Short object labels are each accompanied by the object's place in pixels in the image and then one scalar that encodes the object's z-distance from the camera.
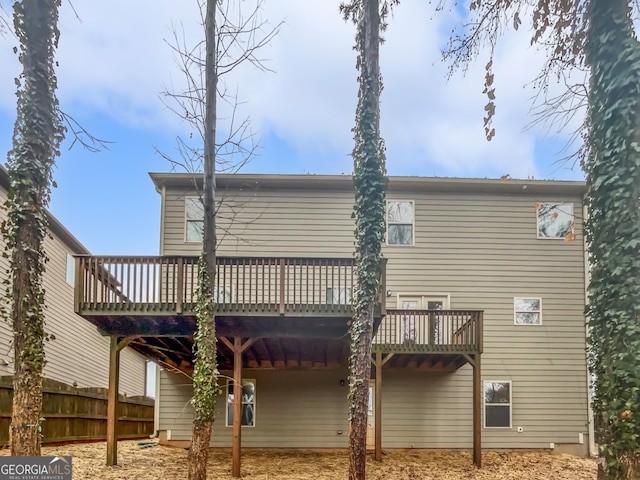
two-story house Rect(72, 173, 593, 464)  11.77
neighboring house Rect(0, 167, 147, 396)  13.20
